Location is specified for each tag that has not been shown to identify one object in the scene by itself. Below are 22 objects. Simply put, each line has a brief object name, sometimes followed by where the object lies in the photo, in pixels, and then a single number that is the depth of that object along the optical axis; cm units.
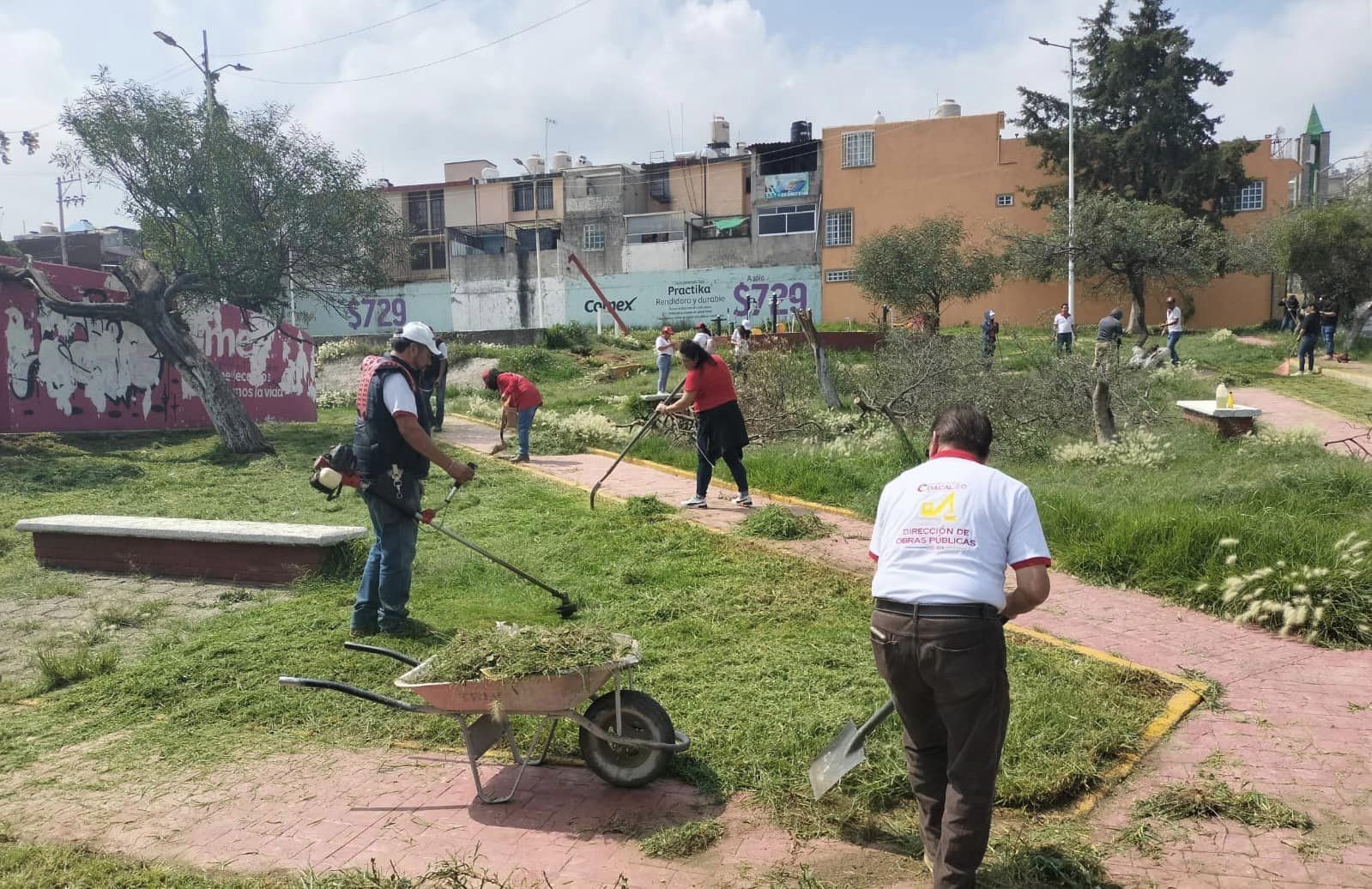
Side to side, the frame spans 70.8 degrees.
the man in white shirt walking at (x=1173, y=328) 2023
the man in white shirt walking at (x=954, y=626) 286
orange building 3713
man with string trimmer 541
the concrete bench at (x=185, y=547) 696
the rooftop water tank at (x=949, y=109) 4231
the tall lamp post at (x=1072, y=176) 3053
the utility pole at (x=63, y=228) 4428
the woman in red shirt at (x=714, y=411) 897
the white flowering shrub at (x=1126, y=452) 991
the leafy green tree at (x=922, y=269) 3497
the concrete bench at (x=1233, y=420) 1115
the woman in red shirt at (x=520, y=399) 1241
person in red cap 1833
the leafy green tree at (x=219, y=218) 1428
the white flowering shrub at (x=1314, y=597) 545
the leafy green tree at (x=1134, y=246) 2952
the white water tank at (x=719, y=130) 5034
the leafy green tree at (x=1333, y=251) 2538
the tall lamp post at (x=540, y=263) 4316
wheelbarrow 370
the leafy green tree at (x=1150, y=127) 3541
